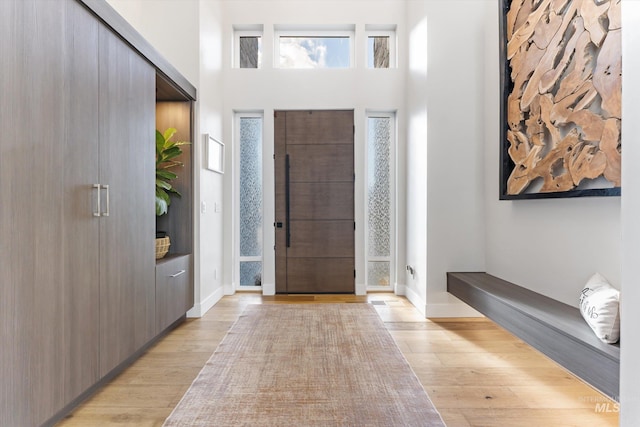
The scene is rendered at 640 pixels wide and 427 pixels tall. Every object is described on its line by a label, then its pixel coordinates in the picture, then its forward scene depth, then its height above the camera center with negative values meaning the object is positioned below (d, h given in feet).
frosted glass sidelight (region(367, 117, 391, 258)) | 14.70 +1.03
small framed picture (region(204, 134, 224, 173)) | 11.65 +1.93
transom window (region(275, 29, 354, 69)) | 14.76 +6.33
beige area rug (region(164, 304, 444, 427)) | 5.82 -3.18
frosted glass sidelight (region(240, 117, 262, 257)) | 14.70 +1.40
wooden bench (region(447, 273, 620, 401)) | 5.04 -1.98
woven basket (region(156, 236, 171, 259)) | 9.57 -0.89
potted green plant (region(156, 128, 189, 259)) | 9.39 +1.00
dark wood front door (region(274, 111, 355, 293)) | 14.34 +0.36
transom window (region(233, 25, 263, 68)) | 14.67 +6.38
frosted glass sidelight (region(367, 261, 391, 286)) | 14.80 -2.44
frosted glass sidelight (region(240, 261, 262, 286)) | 14.82 -2.50
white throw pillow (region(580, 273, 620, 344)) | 5.33 -1.50
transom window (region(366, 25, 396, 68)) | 14.61 +6.41
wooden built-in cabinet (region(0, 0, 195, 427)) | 4.49 +0.13
